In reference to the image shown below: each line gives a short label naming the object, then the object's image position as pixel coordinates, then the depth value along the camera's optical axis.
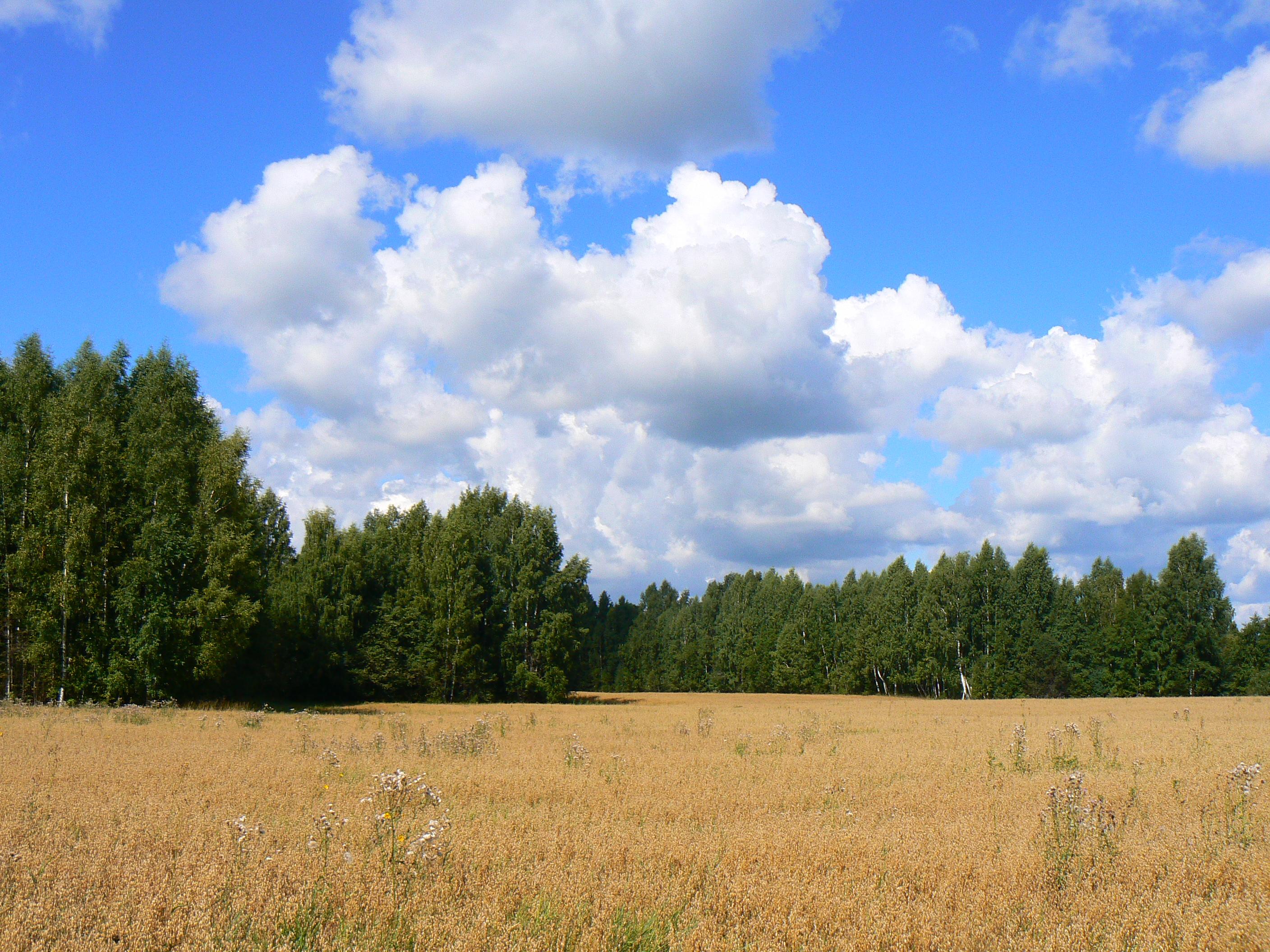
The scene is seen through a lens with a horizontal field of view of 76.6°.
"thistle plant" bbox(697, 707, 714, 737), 21.52
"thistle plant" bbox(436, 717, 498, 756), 16.22
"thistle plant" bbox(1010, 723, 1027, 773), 14.19
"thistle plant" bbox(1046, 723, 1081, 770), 14.10
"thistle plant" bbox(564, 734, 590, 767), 14.71
